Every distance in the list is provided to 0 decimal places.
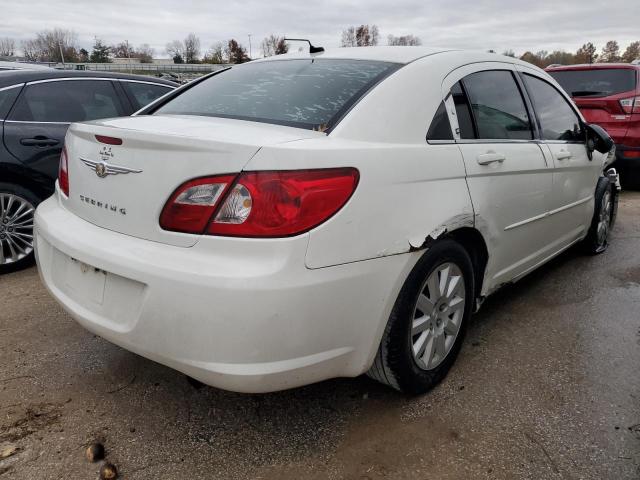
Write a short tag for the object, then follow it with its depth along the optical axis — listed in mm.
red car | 6557
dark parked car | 3912
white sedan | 1679
